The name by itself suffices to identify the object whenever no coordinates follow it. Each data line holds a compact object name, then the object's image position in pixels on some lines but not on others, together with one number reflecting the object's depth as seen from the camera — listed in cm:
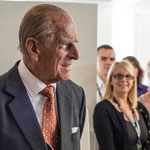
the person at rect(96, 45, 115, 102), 324
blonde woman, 234
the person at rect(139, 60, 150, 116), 281
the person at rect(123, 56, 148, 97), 361
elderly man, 111
